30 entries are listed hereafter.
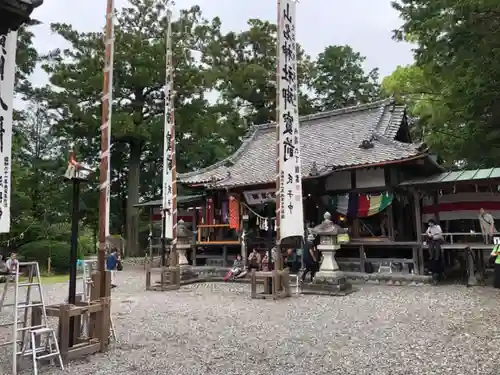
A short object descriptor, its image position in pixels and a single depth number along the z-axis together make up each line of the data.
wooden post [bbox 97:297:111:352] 5.59
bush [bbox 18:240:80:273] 19.25
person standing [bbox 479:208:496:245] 11.77
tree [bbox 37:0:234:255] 23.66
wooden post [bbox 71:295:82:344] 5.46
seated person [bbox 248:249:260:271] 14.65
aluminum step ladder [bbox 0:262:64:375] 4.71
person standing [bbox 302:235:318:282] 12.30
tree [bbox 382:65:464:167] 15.41
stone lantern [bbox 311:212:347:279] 11.09
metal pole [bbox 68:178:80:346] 5.44
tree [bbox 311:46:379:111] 35.06
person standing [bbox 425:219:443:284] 12.05
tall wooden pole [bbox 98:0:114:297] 6.04
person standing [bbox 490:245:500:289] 10.60
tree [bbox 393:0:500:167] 8.59
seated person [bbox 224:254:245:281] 14.42
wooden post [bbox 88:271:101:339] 5.63
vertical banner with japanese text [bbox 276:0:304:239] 10.27
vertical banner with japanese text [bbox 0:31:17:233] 5.09
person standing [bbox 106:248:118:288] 17.28
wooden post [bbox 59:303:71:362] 5.14
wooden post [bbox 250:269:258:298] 10.29
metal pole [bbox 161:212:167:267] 12.65
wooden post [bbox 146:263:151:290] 12.50
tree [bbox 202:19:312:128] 30.06
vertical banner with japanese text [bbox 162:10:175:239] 12.80
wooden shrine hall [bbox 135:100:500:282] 13.23
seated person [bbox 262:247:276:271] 13.70
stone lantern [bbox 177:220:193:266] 15.55
